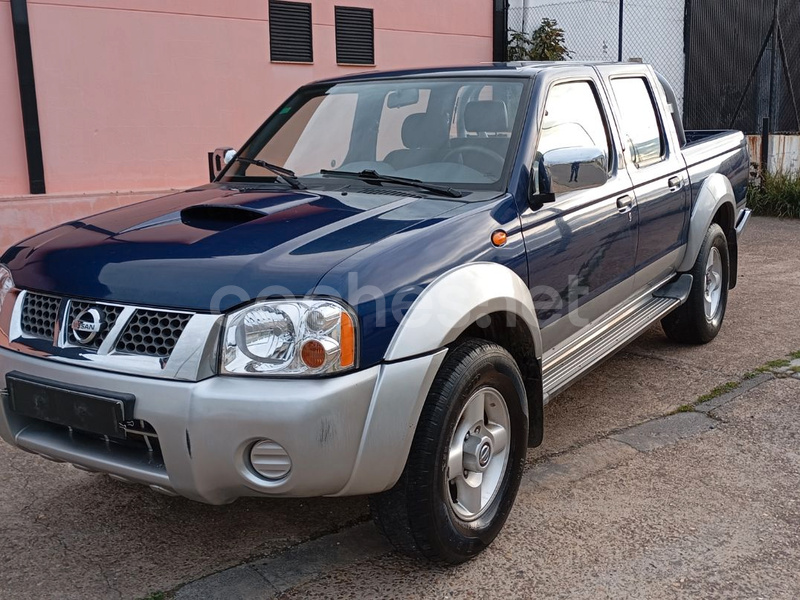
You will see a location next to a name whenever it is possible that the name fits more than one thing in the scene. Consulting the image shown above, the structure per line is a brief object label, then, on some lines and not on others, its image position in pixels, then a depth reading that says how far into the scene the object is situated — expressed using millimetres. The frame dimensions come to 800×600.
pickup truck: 2672
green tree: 13664
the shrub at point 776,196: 11547
